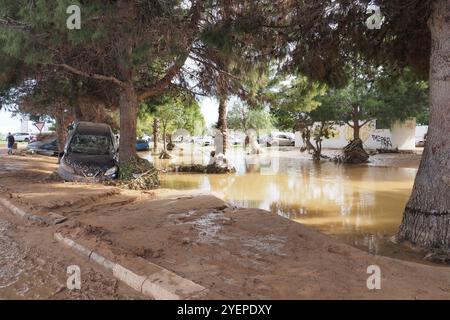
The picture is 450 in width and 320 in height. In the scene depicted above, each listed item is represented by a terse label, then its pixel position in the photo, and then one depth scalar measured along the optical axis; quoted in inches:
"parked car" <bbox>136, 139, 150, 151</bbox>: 1642.5
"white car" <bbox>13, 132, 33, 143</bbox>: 2008.7
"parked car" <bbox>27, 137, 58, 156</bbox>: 1139.9
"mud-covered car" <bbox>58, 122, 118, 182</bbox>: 510.6
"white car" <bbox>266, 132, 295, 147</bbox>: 1976.4
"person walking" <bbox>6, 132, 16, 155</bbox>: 1057.5
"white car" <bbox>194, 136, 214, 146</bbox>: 2217.0
